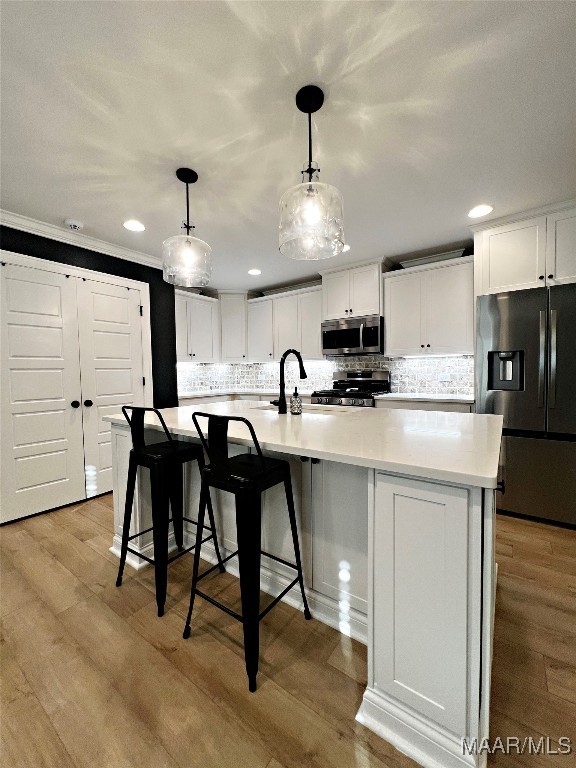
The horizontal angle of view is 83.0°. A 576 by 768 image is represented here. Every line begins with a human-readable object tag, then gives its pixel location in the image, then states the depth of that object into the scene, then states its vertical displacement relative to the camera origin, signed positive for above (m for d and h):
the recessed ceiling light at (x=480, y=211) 2.69 +1.38
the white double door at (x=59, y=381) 2.80 -0.03
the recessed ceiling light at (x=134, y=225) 2.88 +1.37
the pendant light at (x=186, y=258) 2.06 +0.77
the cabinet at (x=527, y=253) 2.64 +1.03
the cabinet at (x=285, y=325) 4.64 +0.76
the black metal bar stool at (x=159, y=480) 1.69 -0.58
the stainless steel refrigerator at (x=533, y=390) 2.62 -0.15
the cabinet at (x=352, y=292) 3.96 +1.05
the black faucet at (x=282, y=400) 2.17 -0.17
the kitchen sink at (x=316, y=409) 2.39 -0.26
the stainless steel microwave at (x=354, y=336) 3.95 +0.49
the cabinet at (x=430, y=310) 3.41 +0.71
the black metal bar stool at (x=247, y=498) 1.29 -0.50
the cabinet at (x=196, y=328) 4.70 +0.73
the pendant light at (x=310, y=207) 1.54 +0.81
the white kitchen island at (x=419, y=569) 0.96 -0.66
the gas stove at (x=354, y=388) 4.00 -0.18
